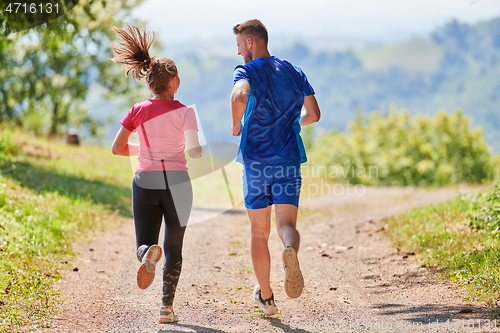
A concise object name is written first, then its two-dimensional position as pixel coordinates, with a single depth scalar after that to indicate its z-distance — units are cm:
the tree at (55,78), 5553
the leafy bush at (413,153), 5607
